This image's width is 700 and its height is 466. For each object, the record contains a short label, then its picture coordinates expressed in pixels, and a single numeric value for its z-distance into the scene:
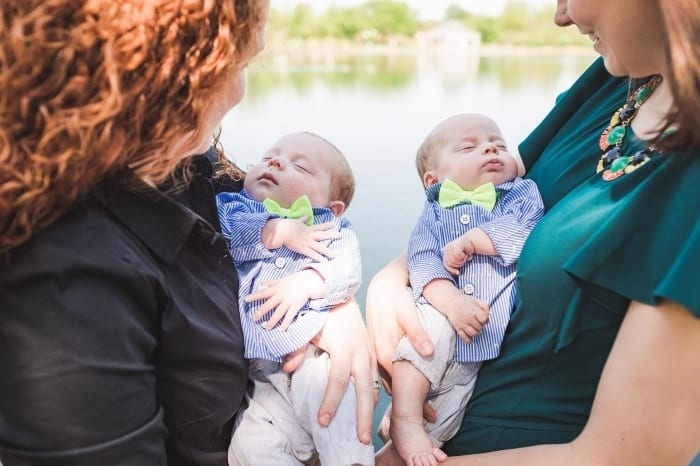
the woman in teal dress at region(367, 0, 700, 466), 0.69
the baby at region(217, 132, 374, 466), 0.92
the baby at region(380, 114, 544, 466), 0.97
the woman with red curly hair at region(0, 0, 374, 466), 0.62
